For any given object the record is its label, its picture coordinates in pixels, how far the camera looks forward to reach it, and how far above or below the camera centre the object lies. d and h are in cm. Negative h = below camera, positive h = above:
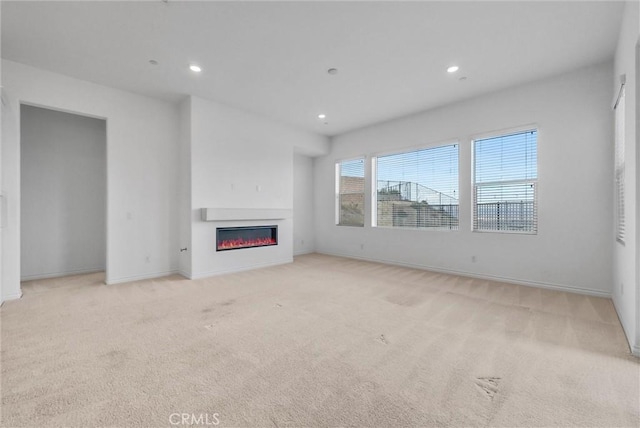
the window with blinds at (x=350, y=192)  651 +52
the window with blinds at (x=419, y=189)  504 +50
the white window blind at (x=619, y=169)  294 +52
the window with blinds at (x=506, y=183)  415 +49
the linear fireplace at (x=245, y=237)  500 -47
